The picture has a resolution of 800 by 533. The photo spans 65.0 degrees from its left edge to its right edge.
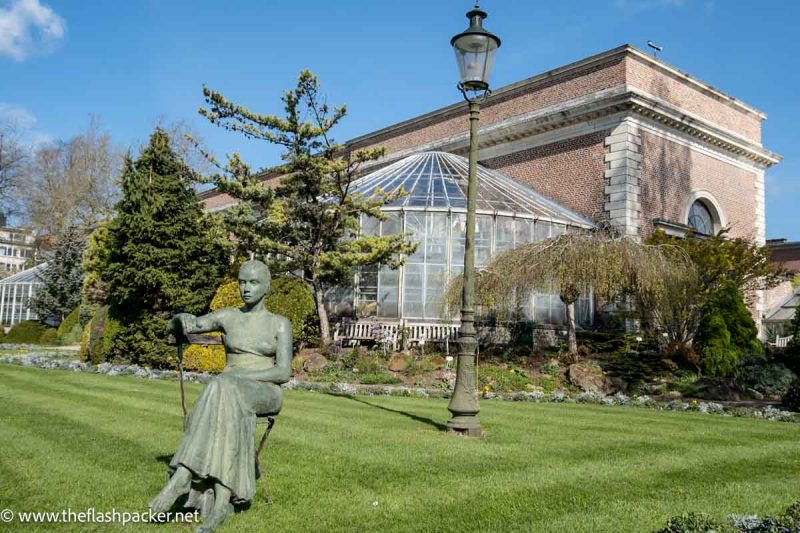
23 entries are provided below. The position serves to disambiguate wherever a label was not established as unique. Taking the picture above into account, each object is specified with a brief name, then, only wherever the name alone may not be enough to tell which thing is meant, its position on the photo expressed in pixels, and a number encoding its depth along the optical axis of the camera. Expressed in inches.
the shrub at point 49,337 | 999.1
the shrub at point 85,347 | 601.2
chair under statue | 159.8
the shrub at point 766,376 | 474.6
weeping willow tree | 527.5
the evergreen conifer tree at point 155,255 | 555.5
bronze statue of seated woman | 136.6
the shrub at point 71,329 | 995.9
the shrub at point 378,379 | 501.0
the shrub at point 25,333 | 1005.2
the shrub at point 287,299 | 558.6
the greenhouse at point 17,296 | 1213.7
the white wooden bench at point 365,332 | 615.5
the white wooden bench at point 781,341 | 880.4
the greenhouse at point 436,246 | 663.1
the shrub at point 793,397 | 403.5
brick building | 805.9
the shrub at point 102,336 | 569.9
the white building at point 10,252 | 2285.9
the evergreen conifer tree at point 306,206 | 572.7
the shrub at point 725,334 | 507.5
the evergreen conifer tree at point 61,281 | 1091.9
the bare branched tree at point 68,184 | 1321.4
